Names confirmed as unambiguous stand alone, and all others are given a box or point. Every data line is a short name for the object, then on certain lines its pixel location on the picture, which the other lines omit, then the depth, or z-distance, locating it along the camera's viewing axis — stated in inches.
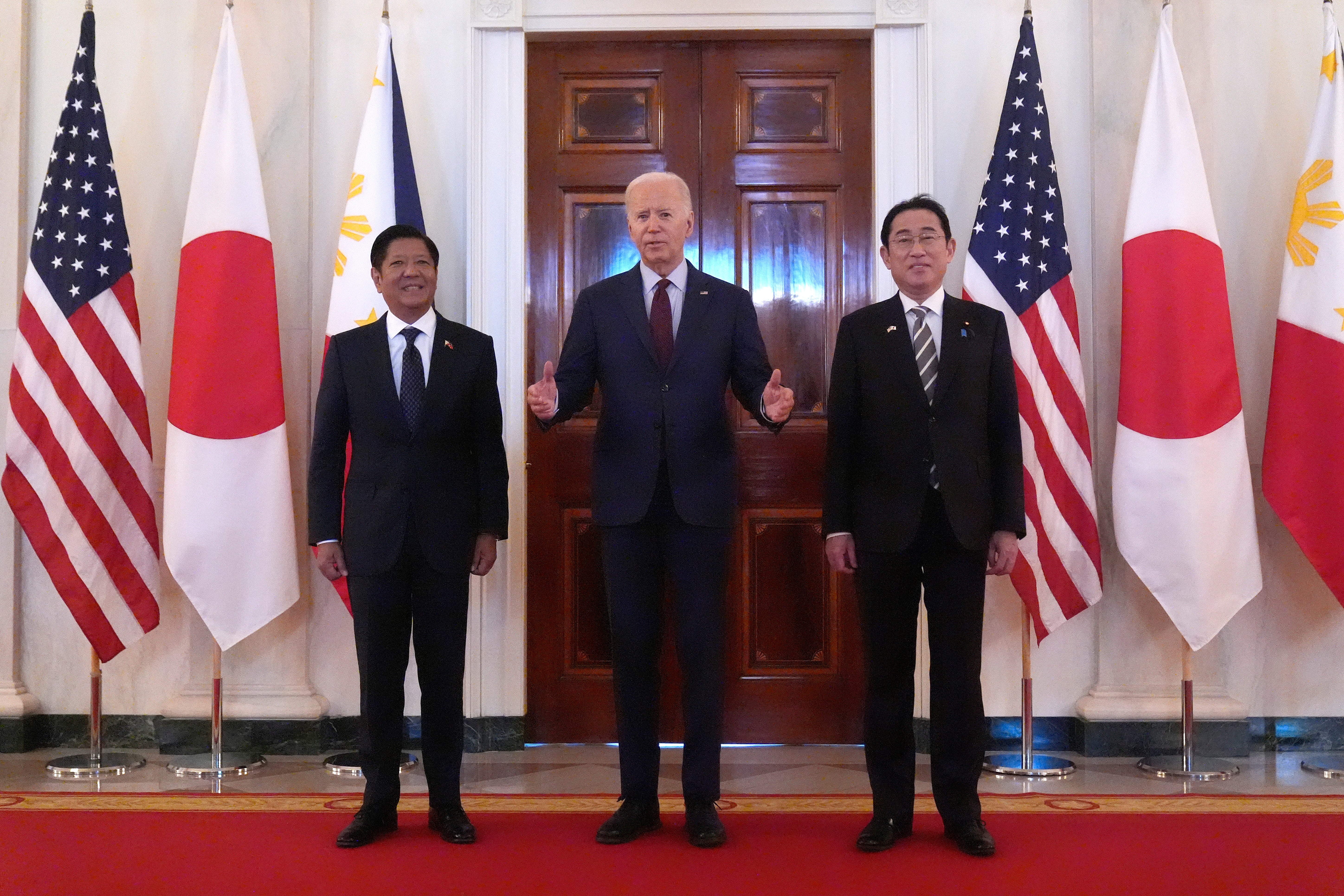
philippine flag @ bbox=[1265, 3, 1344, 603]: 162.9
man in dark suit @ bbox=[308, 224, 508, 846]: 119.9
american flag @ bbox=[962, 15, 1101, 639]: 165.2
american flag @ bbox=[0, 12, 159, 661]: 165.3
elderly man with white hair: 119.9
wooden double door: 184.4
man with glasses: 116.0
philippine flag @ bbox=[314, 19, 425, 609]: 168.1
